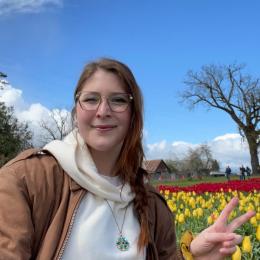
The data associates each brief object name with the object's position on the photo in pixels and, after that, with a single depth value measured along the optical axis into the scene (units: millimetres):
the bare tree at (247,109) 38875
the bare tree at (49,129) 40925
